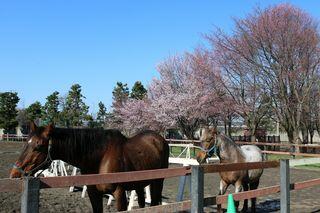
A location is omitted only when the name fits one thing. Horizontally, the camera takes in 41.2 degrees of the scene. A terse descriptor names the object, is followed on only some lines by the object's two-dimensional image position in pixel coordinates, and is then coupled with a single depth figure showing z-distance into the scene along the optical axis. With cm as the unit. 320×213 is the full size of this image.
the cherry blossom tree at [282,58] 2719
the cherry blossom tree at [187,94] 3427
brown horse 531
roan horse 813
